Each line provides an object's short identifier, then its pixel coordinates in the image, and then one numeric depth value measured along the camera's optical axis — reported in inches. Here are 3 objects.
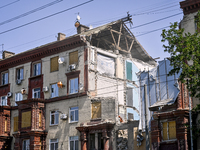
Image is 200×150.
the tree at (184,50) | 913.8
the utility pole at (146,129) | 958.9
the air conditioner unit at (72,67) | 1546.8
